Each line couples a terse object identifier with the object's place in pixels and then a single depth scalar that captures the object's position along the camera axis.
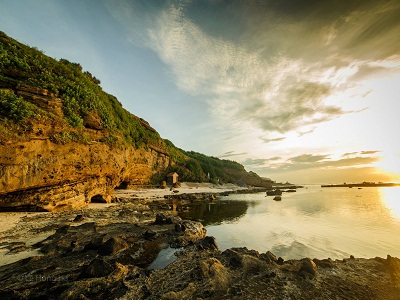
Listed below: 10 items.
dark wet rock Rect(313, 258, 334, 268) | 8.84
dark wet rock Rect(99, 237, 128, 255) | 9.07
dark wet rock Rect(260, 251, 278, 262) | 8.82
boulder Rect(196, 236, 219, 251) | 10.59
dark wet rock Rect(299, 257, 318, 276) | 7.73
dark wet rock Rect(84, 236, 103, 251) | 9.34
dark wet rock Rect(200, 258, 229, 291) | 6.45
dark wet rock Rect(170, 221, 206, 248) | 11.55
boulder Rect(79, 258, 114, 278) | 6.48
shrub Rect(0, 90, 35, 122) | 13.84
